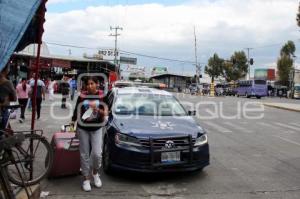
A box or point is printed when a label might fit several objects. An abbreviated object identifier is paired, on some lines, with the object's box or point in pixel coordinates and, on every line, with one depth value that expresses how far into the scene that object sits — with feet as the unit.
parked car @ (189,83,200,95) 152.22
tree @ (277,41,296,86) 177.78
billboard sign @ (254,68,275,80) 225.26
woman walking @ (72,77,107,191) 15.22
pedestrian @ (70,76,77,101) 66.84
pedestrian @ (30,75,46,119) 35.88
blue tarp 10.73
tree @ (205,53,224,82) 215.25
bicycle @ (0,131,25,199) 11.07
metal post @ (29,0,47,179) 13.59
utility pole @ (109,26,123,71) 183.04
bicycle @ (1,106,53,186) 12.60
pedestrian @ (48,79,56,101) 64.83
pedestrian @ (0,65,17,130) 14.87
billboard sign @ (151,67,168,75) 240.21
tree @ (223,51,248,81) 200.08
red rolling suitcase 16.05
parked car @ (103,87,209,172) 16.15
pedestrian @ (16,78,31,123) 35.04
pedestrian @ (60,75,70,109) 48.79
